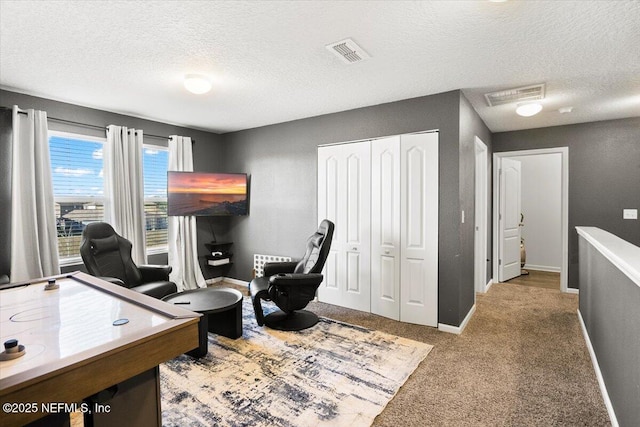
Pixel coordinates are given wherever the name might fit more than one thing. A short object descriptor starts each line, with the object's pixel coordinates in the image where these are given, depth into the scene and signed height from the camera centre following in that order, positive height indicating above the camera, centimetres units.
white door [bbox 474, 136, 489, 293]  437 -22
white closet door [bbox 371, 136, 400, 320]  360 -26
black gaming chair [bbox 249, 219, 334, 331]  320 -87
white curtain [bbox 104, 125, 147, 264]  396 +28
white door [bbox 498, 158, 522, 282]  513 -27
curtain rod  322 +101
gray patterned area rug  201 -132
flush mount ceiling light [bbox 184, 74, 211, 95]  284 +112
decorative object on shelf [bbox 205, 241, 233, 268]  515 -78
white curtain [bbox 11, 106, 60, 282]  317 +8
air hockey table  104 -55
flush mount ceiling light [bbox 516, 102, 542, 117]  331 +100
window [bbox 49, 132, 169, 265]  365 +28
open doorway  512 -19
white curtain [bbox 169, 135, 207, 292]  468 -49
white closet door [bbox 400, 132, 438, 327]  337 -27
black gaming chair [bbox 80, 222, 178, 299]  332 -61
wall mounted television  449 +20
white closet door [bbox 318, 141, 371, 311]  386 -15
